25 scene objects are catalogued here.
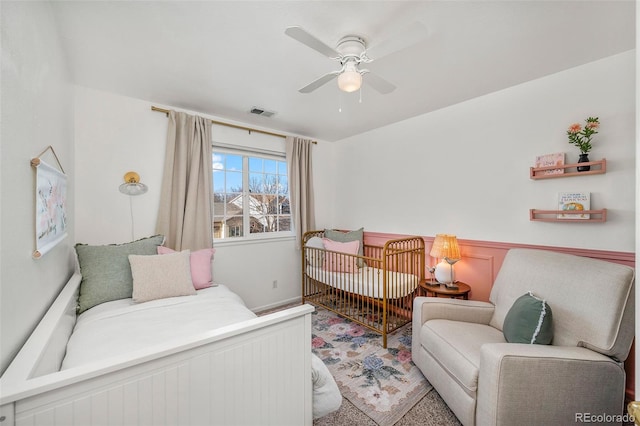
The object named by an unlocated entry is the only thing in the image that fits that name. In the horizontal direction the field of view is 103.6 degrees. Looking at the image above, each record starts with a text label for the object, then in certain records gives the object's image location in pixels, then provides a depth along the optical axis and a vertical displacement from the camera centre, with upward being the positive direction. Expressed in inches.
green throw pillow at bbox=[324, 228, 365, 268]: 136.0 -14.3
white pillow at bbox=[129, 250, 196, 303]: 74.8 -20.5
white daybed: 28.1 -23.3
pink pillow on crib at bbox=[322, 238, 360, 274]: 115.1 -22.1
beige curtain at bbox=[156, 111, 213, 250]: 103.0 +10.4
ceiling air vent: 109.1 +43.7
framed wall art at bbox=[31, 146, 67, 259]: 43.4 +0.8
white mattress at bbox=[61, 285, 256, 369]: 50.6 -27.2
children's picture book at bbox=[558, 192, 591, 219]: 75.1 +1.7
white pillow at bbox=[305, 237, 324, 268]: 126.3 -22.4
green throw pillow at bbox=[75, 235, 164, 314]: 72.8 -19.3
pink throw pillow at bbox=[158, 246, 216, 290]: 87.6 -20.5
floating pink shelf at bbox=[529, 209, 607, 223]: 72.3 -1.8
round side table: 92.0 -29.9
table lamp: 97.0 -18.1
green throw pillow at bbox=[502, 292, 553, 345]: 57.5 -26.7
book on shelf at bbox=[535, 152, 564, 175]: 79.8 +15.7
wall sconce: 94.9 +9.5
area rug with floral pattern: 68.2 -52.2
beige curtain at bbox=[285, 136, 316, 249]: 140.9 +14.7
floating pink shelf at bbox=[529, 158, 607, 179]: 72.2 +12.5
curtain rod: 101.9 +40.8
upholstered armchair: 51.1 -32.2
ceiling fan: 50.4 +35.7
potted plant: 73.5 +22.4
